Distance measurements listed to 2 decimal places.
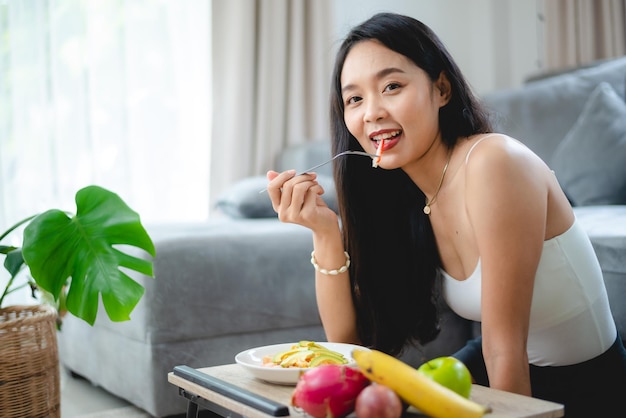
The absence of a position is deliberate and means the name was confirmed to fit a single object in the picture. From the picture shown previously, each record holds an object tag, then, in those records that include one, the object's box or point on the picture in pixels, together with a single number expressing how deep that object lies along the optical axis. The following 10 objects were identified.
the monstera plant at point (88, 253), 1.55
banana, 0.78
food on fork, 1.28
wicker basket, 1.57
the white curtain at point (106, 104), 3.03
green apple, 0.83
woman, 1.11
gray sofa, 1.88
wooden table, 0.84
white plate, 0.98
